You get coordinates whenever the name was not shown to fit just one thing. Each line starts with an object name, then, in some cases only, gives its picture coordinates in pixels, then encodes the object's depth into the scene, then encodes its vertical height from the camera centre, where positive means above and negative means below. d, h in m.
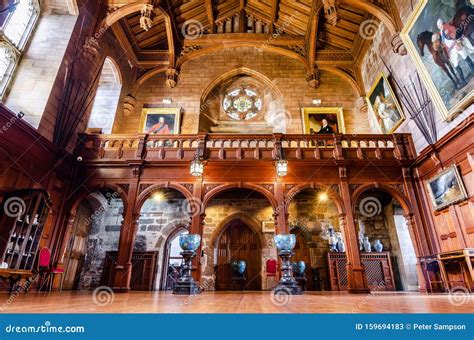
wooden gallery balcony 6.78 +2.91
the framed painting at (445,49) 4.74 +4.25
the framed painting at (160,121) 8.93 +4.99
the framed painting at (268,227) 7.94 +1.34
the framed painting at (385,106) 7.27 +4.68
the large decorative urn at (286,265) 3.82 +0.12
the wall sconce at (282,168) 6.07 +2.32
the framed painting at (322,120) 8.88 +5.08
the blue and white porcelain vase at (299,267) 6.05 +0.15
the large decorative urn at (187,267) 3.96 +0.08
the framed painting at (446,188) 5.16 +1.75
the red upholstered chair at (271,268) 7.00 +0.14
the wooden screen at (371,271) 7.02 +0.10
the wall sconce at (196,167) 5.83 +2.23
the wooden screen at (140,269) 7.57 +0.07
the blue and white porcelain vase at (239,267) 6.54 +0.14
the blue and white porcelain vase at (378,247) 7.43 +0.75
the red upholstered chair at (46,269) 5.14 +0.03
